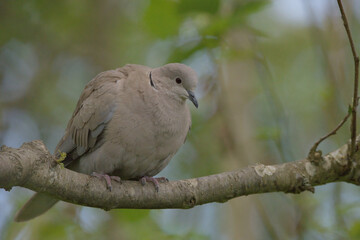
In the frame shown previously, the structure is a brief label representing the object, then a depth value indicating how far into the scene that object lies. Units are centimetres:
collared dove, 733
